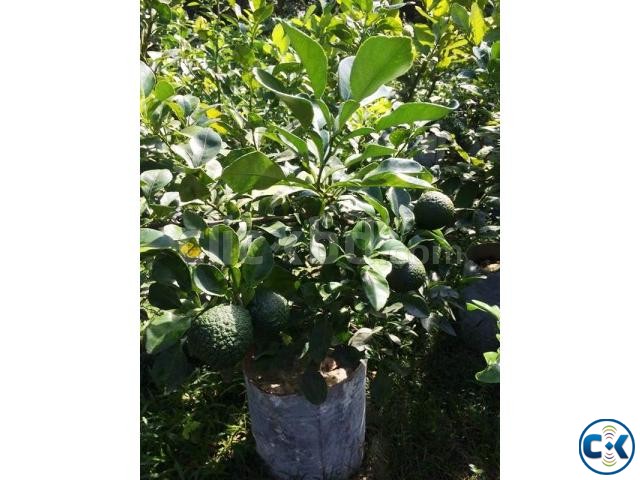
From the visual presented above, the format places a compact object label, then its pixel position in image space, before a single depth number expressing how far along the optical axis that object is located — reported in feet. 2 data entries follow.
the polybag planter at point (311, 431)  5.02
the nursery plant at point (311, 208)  3.01
